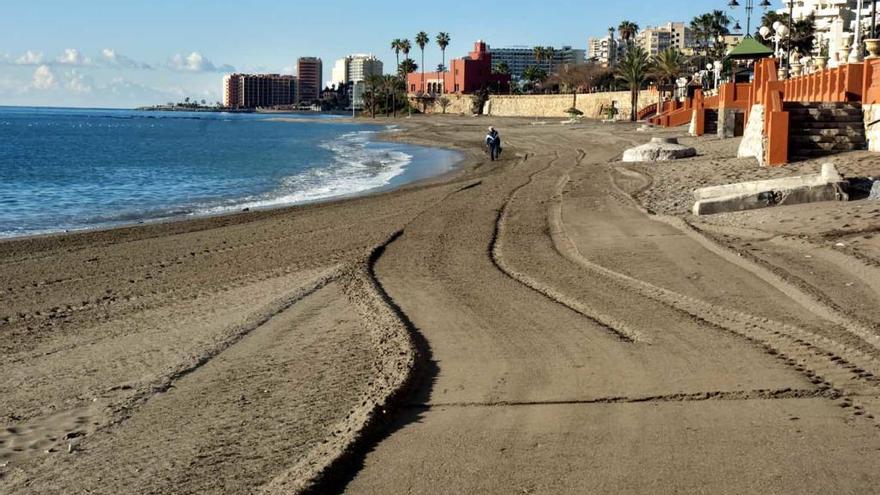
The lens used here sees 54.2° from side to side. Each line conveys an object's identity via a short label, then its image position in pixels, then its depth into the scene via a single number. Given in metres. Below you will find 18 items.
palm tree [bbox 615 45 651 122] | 77.94
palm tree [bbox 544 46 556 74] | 148.75
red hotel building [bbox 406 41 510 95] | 137.62
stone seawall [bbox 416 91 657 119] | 90.38
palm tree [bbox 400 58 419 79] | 166.50
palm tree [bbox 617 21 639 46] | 118.56
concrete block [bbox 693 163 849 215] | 13.61
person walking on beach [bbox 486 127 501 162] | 36.97
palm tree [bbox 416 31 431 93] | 160.71
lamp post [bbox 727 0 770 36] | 45.69
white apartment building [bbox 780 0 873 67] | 56.03
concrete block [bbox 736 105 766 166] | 20.47
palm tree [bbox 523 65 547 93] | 137.12
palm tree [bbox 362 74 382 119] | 154.38
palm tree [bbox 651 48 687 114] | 74.75
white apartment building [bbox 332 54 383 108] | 165.25
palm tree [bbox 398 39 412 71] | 166.50
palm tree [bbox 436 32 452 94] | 158.25
